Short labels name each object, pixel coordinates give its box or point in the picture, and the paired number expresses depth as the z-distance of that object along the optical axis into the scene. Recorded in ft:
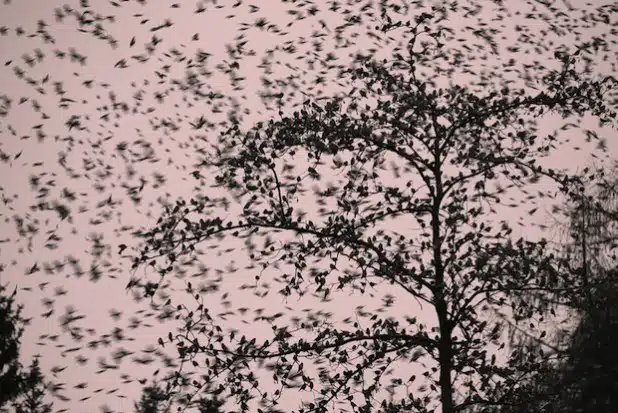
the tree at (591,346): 57.93
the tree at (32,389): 148.45
